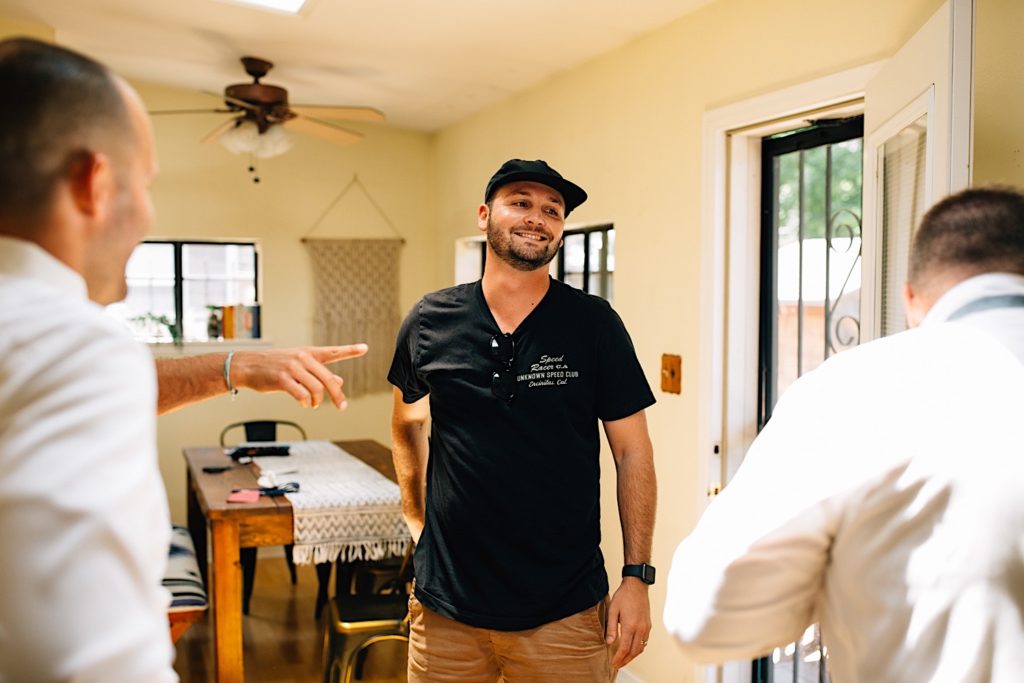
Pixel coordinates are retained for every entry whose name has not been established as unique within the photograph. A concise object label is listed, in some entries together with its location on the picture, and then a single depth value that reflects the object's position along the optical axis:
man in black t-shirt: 2.00
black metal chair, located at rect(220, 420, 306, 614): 4.89
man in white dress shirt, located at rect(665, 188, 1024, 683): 1.01
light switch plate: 3.46
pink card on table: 3.54
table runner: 3.48
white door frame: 3.22
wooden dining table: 3.37
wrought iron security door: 2.96
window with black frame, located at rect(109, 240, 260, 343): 5.93
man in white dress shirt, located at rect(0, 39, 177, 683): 0.72
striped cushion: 3.53
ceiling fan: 4.15
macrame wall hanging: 6.27
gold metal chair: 3.27
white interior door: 1.79
